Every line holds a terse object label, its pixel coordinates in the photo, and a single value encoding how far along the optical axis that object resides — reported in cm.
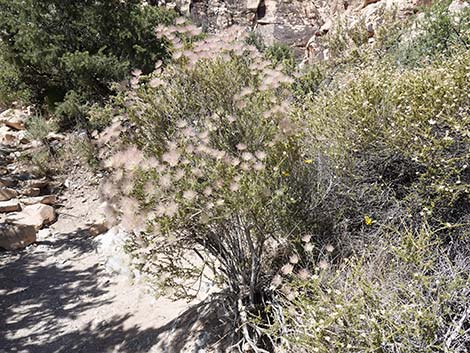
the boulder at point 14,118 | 932
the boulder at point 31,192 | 697
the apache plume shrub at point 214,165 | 220
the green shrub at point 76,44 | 693
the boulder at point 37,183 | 717
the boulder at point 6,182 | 693
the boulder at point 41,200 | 666
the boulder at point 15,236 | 569
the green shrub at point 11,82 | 775
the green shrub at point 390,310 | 171
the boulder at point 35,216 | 612
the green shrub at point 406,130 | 256
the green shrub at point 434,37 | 511
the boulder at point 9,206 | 617
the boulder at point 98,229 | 606
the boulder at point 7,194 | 659
